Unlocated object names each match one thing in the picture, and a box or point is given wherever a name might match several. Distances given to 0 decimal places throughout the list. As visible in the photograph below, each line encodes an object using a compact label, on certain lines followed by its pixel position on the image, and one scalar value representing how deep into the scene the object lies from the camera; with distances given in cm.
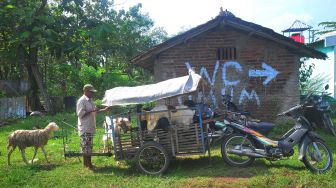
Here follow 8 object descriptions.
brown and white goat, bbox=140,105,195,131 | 797
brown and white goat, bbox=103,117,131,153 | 812
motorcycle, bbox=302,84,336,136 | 753
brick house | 1230
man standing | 828
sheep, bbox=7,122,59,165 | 881
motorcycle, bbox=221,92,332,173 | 741
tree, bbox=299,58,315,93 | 1973
